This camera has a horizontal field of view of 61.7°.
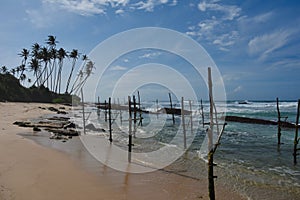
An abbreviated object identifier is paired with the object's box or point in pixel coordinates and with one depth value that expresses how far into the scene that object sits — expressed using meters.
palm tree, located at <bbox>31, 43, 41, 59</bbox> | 59.31
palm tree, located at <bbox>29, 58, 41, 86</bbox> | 61.20
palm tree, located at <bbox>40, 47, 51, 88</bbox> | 57.97
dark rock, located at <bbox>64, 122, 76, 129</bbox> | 22.28
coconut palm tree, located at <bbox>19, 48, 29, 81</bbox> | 62.47
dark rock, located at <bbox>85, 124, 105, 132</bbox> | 23.59
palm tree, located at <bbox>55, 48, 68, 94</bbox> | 59.81
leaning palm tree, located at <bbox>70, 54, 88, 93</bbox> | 69.34
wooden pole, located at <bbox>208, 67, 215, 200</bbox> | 6.20
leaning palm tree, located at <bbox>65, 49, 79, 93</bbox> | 63.22
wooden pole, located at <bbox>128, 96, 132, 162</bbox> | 11.61
